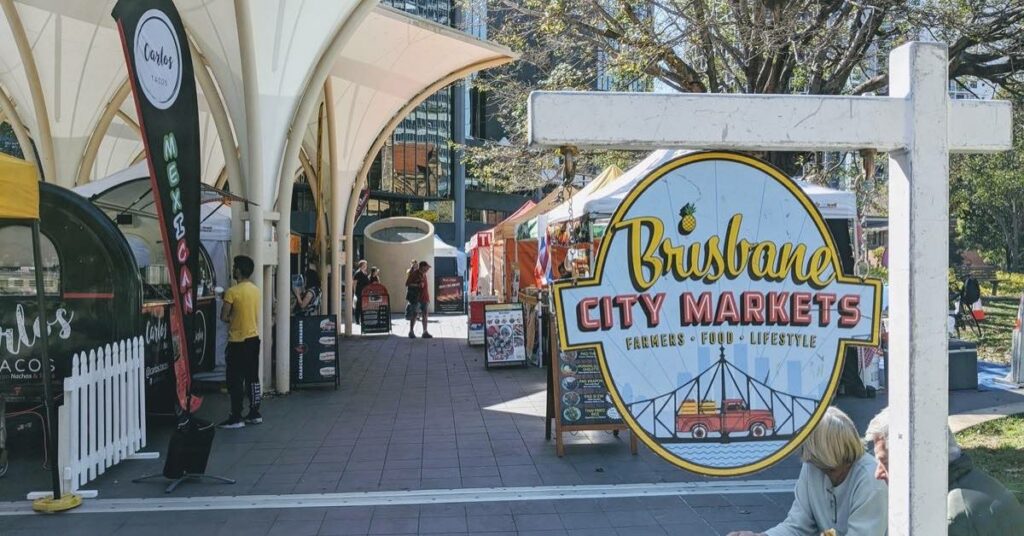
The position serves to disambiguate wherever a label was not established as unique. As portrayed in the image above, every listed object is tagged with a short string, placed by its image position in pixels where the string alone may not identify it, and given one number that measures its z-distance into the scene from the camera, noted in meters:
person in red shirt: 17.25
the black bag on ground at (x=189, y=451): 6.36
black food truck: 7.54
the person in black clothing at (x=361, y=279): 19.60
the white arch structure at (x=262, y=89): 10.32
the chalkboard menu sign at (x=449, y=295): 27.59
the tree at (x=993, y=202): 16.47
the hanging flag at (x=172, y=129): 5.44
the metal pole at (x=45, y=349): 5.86
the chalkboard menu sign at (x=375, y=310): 18.62
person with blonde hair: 3.05
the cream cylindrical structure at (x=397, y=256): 26.72
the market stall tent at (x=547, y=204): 12.27
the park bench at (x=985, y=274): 31.48
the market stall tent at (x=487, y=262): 19.62
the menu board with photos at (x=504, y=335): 13.07
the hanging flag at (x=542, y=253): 11.73
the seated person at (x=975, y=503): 2.95
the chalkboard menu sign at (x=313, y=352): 11.03
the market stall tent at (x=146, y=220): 11.07
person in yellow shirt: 8.38
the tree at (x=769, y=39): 10.52
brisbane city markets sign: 2.39
